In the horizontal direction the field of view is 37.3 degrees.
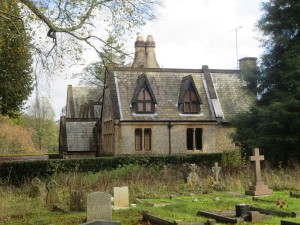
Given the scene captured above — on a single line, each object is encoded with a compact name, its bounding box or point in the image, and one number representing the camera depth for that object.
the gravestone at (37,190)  20.09
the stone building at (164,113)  34.19
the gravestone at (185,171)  23.57
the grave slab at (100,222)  10.16
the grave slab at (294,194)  16.52
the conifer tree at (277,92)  25.36
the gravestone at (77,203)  16.23
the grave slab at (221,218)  12.06
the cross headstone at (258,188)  18.11
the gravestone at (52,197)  18.03
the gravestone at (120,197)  16.77
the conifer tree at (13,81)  32.72
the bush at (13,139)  59.50
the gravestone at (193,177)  22.41
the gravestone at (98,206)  12.95
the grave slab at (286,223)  9.37
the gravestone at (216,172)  22.79
